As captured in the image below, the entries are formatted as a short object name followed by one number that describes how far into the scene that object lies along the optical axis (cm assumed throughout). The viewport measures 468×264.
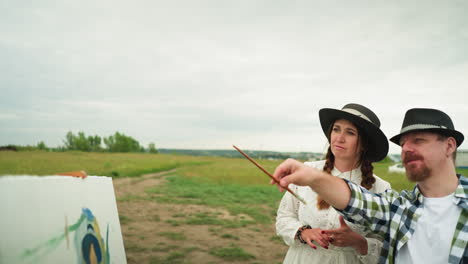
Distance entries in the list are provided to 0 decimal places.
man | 149
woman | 217
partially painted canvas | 144
